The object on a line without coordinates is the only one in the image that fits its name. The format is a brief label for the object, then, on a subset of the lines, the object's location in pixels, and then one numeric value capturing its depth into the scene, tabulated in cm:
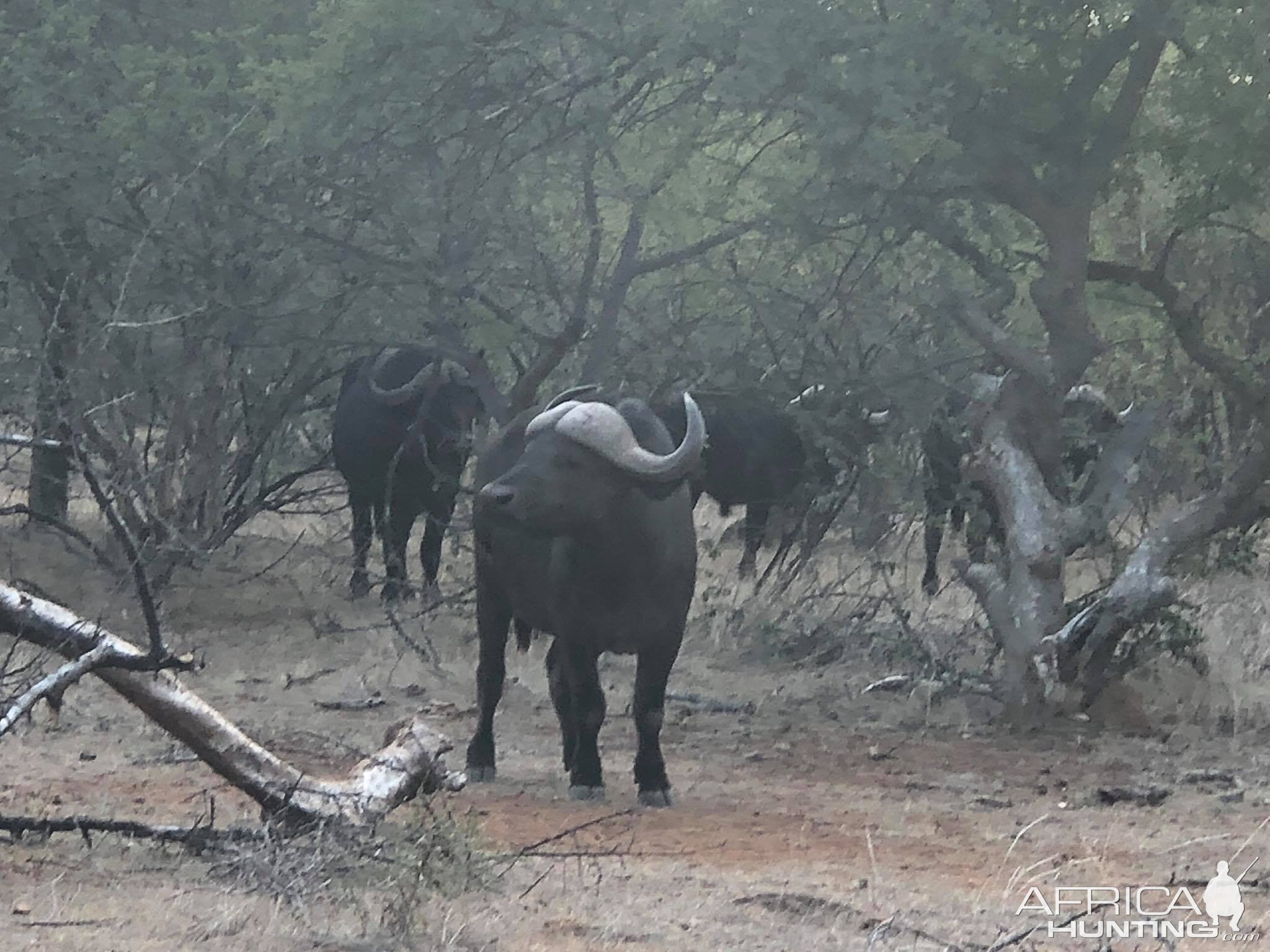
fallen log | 1159
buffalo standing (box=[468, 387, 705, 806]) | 1534
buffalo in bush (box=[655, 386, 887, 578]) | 2861
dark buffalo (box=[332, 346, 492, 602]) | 2734
